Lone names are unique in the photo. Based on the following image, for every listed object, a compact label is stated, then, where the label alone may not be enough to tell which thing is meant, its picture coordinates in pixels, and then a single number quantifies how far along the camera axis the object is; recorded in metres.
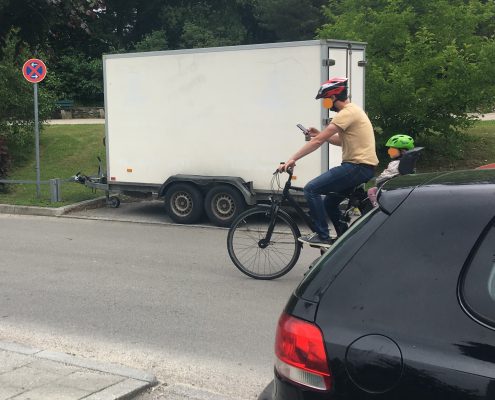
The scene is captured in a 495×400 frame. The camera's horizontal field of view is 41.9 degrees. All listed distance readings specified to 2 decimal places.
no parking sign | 12.94
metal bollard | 12.73
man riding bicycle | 6.39
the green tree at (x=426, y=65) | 13.66
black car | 2.03
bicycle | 6.55
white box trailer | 10.02
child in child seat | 7.01
